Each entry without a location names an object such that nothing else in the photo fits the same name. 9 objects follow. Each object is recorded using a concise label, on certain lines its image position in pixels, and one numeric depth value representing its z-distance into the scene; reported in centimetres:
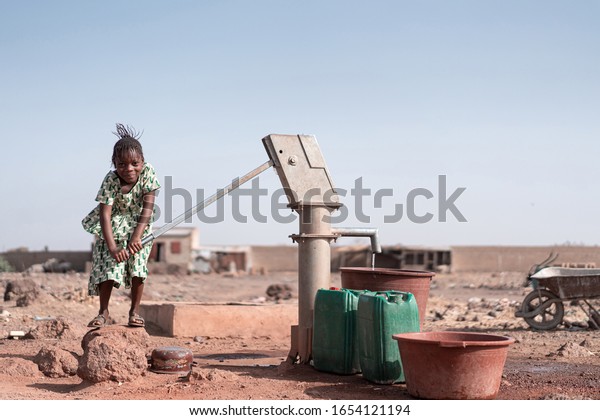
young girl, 549
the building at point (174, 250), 3102
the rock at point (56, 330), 802
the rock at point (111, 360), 515
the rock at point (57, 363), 565
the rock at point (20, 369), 560
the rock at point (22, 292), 1228
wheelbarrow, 1050
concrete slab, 884
